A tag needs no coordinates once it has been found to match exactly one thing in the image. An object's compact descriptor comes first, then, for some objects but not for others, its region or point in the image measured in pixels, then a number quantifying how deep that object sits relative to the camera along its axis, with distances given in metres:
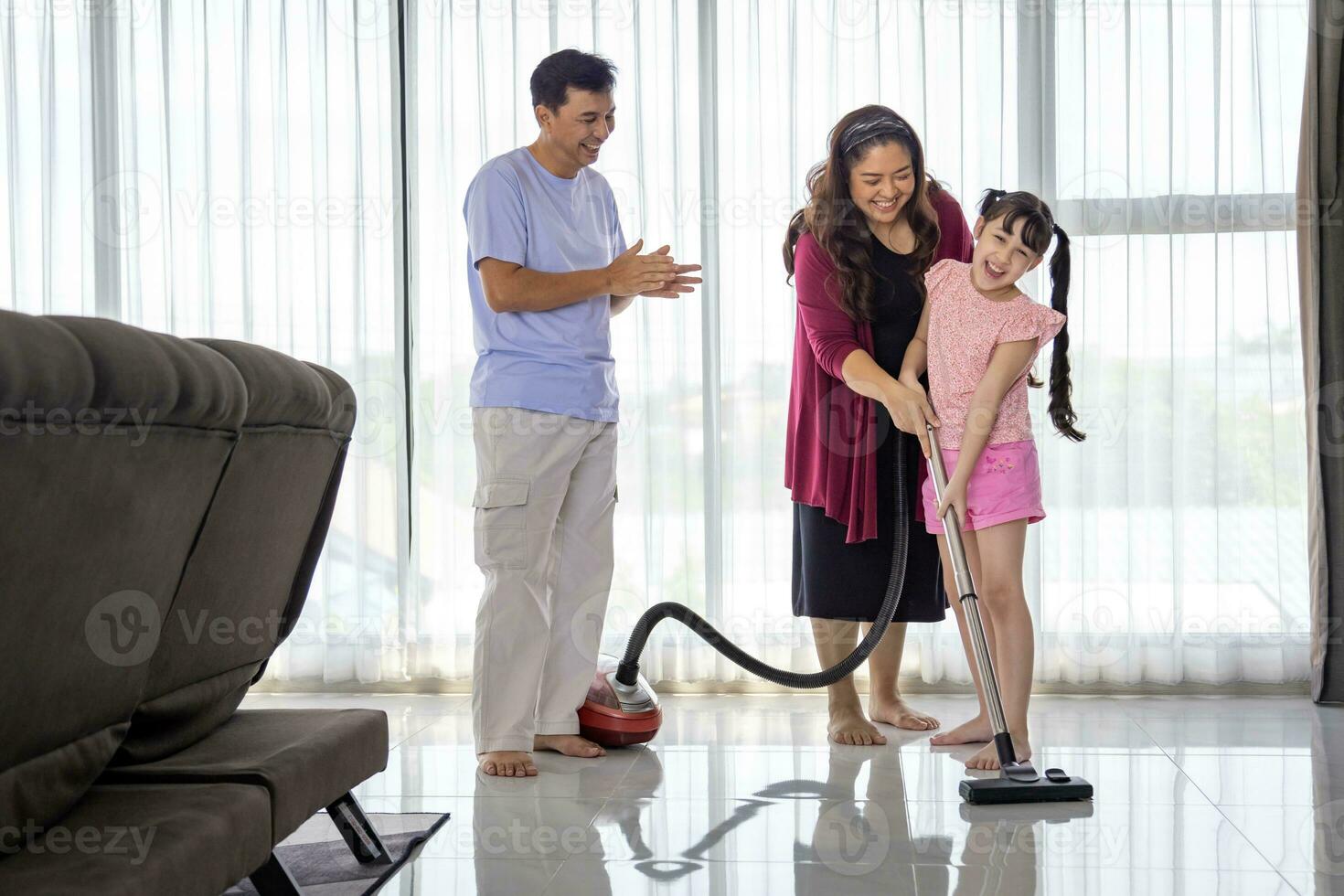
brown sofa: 0.82
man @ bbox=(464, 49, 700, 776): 2.51
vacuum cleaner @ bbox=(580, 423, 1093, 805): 2.72
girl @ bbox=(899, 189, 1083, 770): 2.43
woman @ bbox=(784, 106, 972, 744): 2.73
